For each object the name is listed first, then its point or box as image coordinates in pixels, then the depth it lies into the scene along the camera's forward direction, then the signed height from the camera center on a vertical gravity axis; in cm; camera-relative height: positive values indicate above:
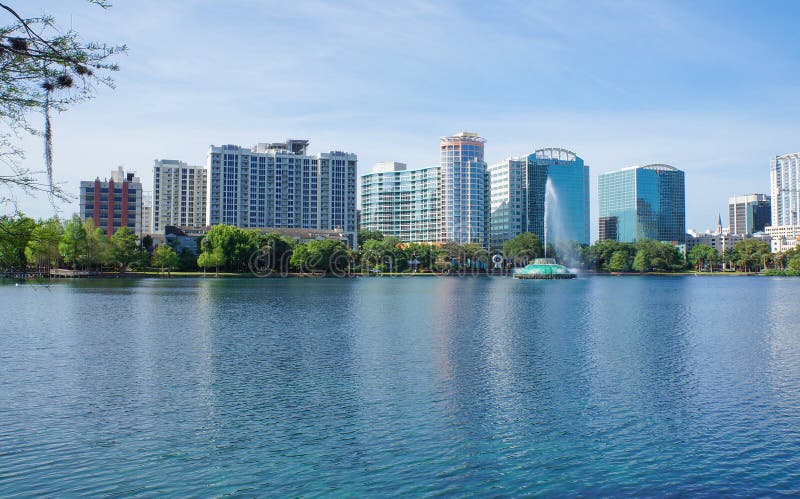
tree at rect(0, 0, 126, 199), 1015 +336
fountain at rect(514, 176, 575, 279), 16675 -225
